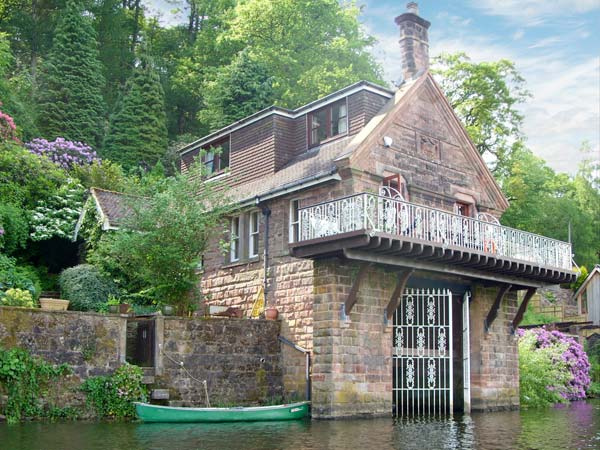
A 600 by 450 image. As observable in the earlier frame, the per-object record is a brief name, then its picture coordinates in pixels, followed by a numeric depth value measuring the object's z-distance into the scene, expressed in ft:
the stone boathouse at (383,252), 69.67
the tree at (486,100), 152.66
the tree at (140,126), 149.28
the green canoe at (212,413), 61.62
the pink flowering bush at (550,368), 94.63
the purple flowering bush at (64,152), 124.34
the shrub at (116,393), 62.95
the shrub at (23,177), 102.42
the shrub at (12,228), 96.78
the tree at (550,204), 157.79
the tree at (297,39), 163.53
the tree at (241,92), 149.28
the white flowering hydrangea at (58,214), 102.53
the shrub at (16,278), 86.38
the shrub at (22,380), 58.59
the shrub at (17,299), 68.33
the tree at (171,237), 78.38
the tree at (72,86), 148.66
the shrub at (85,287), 88.69
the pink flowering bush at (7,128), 106.17
